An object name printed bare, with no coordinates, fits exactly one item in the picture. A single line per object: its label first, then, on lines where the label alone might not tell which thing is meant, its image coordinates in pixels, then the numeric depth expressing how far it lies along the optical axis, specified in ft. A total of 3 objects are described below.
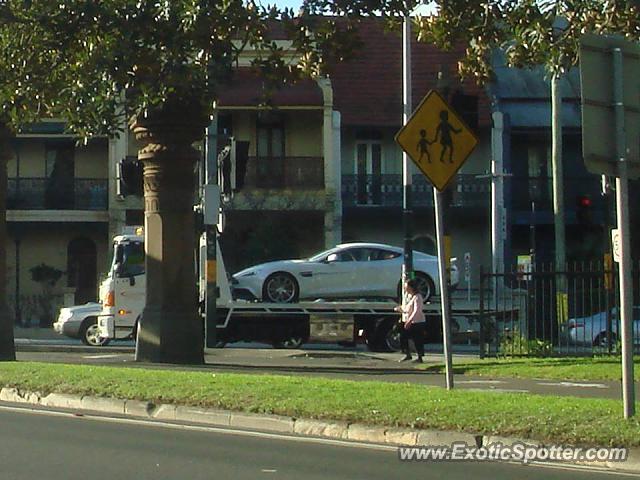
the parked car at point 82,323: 96.07
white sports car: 91.56
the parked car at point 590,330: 73.51
